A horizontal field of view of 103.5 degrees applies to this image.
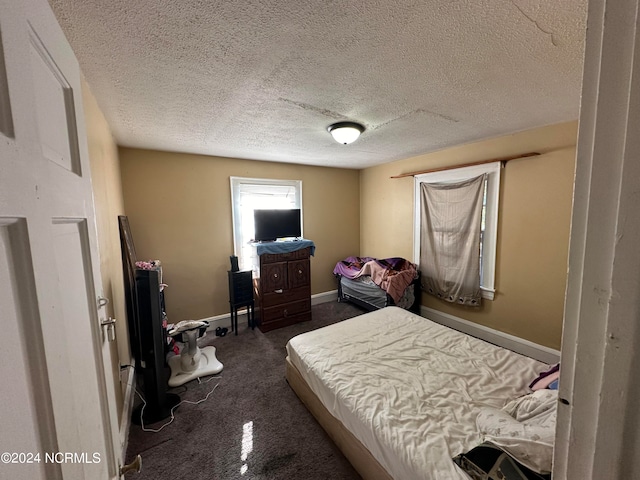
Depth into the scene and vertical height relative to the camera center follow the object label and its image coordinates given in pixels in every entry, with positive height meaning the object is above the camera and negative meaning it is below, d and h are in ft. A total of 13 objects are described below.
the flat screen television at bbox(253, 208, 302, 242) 11.53 -0.33
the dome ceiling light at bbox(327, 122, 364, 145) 7.11 +2.40
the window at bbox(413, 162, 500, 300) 9.16 -0.27
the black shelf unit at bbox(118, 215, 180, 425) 6.22 -3.34
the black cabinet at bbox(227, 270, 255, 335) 10.72 -3.17
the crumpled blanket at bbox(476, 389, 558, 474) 3.04 -3.02
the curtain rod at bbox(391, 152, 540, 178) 8.18 +1.88
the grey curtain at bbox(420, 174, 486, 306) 9.76 -1.08
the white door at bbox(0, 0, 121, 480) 1.34 -0.33
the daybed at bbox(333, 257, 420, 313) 11.03 -3.19
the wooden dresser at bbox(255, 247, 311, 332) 10.97 -3.28
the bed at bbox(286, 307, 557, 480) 3.91 -3.50
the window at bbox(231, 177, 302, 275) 11.63 +0.68
